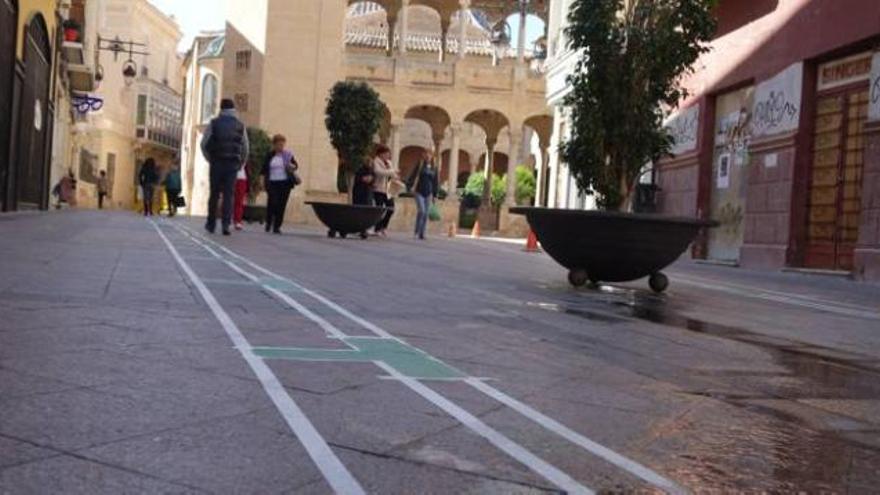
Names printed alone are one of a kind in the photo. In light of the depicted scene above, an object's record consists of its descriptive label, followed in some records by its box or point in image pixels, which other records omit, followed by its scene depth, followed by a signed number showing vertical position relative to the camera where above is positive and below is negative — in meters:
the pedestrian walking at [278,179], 17.00 +0.44
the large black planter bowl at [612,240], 7.82 -0.10
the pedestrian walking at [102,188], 48.47 +0.27
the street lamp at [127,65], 39.90 +5.67
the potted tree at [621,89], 8.69 +1.21
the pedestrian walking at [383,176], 18.38 +0.65
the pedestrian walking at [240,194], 17.64 +0.15
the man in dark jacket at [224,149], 13.37 +0.69
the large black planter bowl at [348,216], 16.30 -0.11
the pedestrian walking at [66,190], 31.56 +0.02
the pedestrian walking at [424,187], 20.22 +0.56
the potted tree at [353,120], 22.31 +1.97
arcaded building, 43.16 +5.75
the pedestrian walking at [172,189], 27.69 +0.24
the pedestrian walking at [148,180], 27.92 +0.45
